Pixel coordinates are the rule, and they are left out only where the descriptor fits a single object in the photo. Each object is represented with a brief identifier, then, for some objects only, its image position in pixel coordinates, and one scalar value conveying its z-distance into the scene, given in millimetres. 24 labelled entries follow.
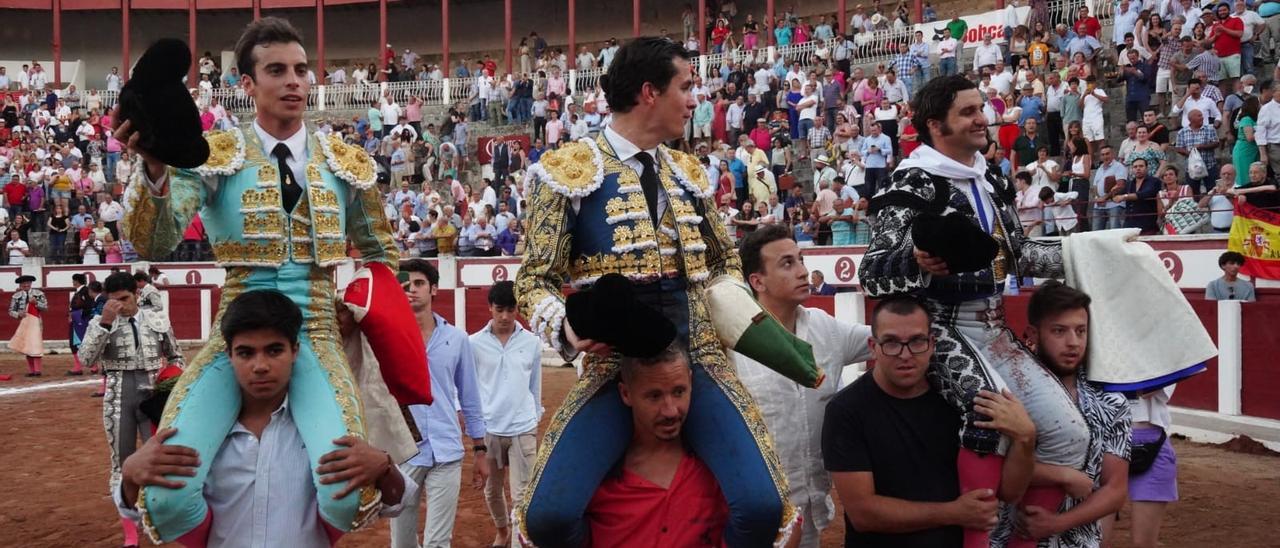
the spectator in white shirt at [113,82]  31375
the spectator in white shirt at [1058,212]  11297
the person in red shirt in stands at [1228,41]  12867
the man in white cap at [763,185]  15250
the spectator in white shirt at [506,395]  6141
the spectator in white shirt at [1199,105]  12125
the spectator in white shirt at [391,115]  25000
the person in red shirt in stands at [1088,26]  15742
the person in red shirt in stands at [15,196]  21672
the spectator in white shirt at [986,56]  16234
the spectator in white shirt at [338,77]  31594
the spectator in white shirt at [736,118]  18719
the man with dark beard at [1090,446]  3535
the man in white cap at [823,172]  14484
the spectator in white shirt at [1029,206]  11297
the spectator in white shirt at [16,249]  21016
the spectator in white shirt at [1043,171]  12242
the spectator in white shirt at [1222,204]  10203
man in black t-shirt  3301
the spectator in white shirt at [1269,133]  11086
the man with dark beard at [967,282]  3346
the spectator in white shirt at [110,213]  20953
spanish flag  9305
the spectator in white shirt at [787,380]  4234
